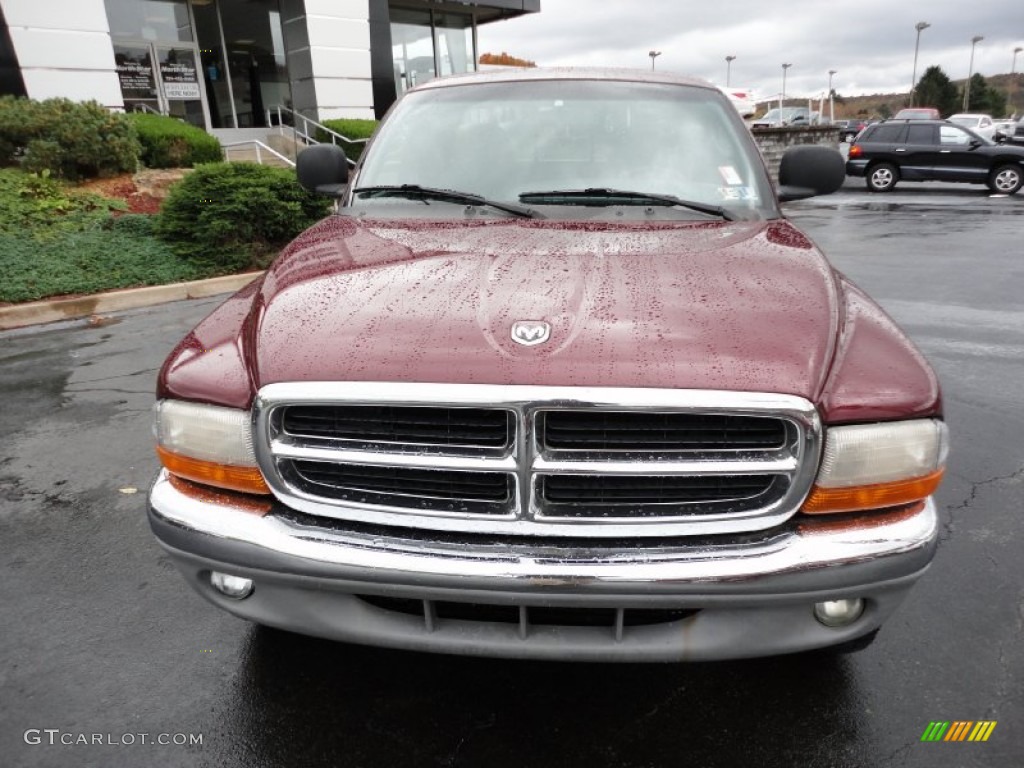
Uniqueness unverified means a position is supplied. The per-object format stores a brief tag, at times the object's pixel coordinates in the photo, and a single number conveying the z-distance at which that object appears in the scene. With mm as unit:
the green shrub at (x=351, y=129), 15792
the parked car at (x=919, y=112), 33812
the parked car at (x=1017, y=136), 24917
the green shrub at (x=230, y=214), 8898
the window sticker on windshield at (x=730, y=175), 3059
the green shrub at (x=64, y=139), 10133
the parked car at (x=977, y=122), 32844
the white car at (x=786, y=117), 40219
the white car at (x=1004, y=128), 30797
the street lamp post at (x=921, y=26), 62812
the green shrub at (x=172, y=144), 12008
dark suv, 17359
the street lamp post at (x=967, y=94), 64938
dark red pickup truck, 1735
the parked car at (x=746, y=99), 22816
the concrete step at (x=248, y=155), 16056
